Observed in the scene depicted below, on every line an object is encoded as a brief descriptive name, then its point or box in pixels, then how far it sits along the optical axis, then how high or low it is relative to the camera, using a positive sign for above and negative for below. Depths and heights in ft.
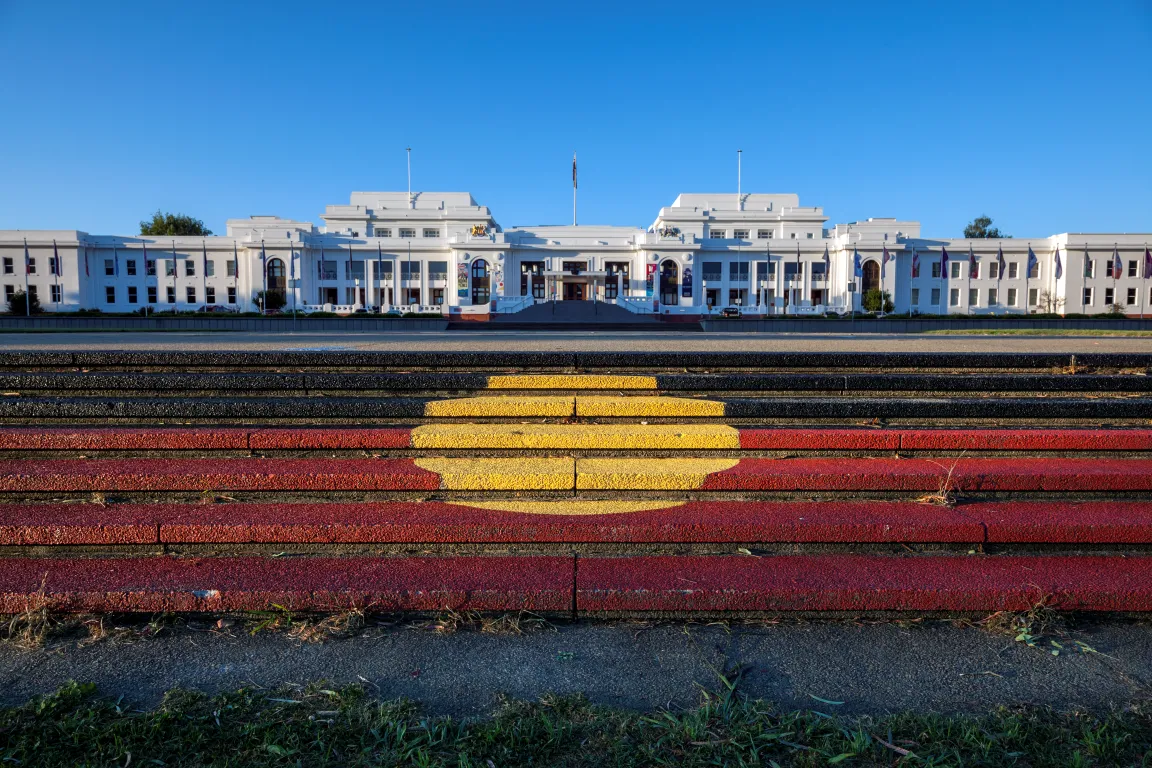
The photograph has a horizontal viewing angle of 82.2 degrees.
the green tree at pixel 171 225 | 231.71 +36.19
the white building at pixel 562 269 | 176.35 +15.41
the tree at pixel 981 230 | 260.21 +36.20
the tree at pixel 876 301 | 154.92 +5.01
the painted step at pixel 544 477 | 12.57 -2.94
